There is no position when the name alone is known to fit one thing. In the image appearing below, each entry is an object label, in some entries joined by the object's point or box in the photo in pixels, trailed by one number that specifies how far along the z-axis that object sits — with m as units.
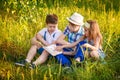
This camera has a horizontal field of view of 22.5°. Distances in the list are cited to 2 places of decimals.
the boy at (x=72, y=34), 4.62
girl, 4.50
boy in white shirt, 4.54
